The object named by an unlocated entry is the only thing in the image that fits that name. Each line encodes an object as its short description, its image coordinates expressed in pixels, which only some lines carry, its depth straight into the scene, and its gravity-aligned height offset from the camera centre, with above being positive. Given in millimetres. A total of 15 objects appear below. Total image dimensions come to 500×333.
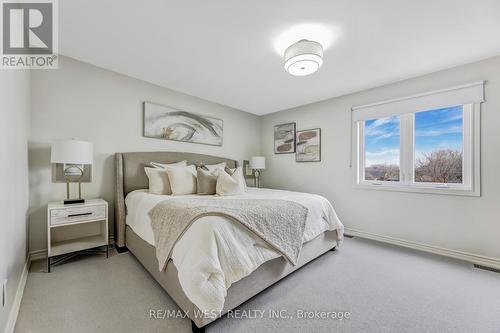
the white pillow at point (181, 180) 2666 -207
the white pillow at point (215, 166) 3336 -14
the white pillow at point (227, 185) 2738 -281
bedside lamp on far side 4340 +48
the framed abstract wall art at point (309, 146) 3880 +392
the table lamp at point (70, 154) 2104 +122
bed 1397 -780
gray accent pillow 2760 -233
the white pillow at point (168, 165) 2971 +20
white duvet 1252 -649
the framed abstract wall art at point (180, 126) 3153 +702
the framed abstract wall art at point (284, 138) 4297 +596
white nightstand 2059 -778
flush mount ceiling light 1983 +1102
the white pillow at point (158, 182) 2682 -225
